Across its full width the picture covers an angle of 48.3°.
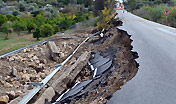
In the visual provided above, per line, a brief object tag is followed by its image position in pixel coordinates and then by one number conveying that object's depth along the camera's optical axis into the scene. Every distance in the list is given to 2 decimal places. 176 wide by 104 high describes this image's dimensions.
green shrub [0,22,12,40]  16.56
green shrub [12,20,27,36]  18.07
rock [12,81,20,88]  6.56
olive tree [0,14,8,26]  20.30
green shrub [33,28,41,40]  16.01
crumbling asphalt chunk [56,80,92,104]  5.25
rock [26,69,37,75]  7.79
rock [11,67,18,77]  7.15
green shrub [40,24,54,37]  17.10
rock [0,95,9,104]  5.25
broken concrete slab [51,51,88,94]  6.16
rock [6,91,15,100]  5.65
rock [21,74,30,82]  7.07
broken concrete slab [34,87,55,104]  5.26
